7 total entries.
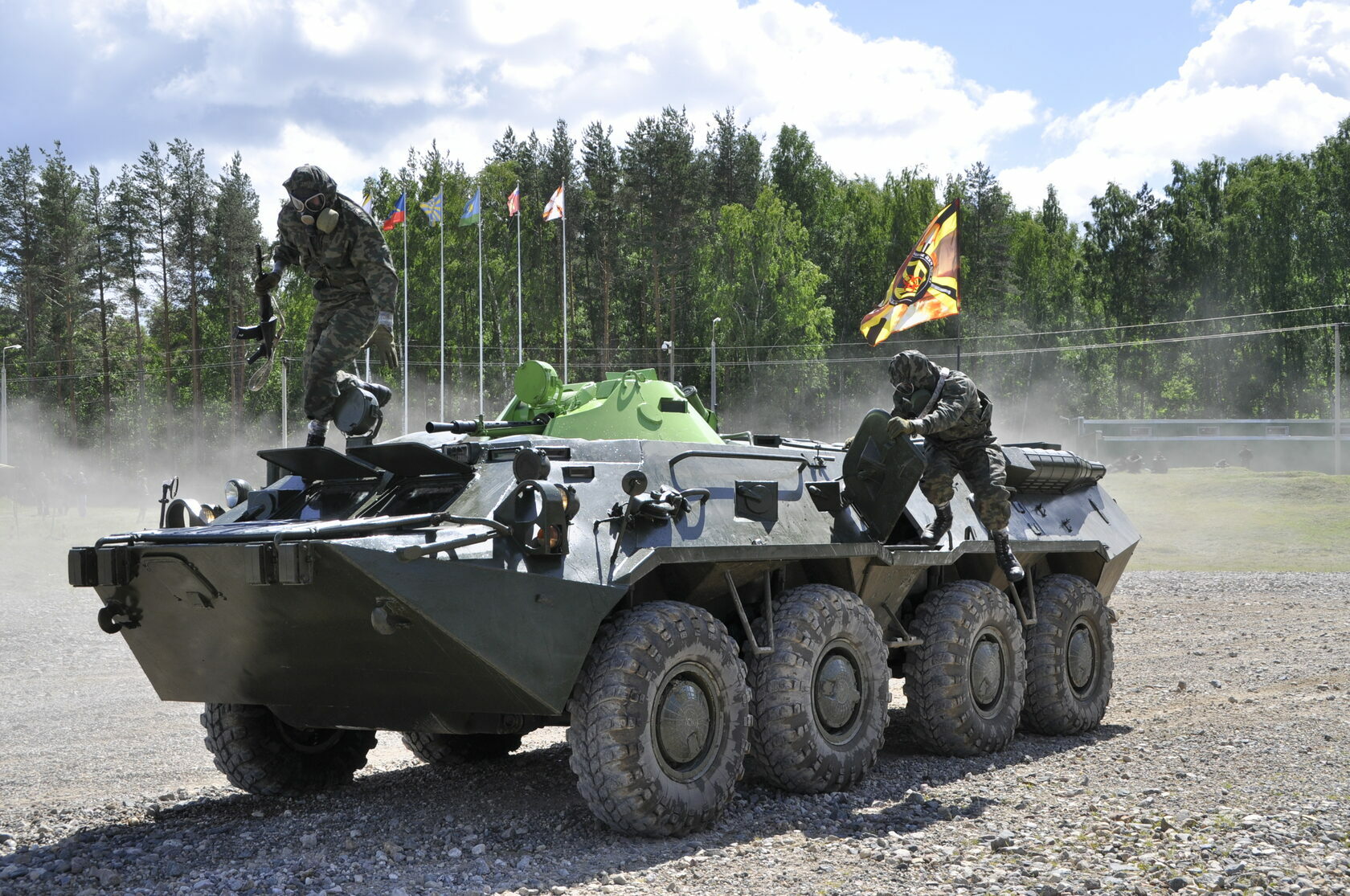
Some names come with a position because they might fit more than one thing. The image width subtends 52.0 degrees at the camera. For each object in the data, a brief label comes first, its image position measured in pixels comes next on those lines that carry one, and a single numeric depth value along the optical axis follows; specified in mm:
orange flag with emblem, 16672
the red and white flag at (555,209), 33622
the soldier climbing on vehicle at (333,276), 7266
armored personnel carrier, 5684
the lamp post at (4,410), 45000
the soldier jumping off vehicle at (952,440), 8281
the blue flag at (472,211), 35438
